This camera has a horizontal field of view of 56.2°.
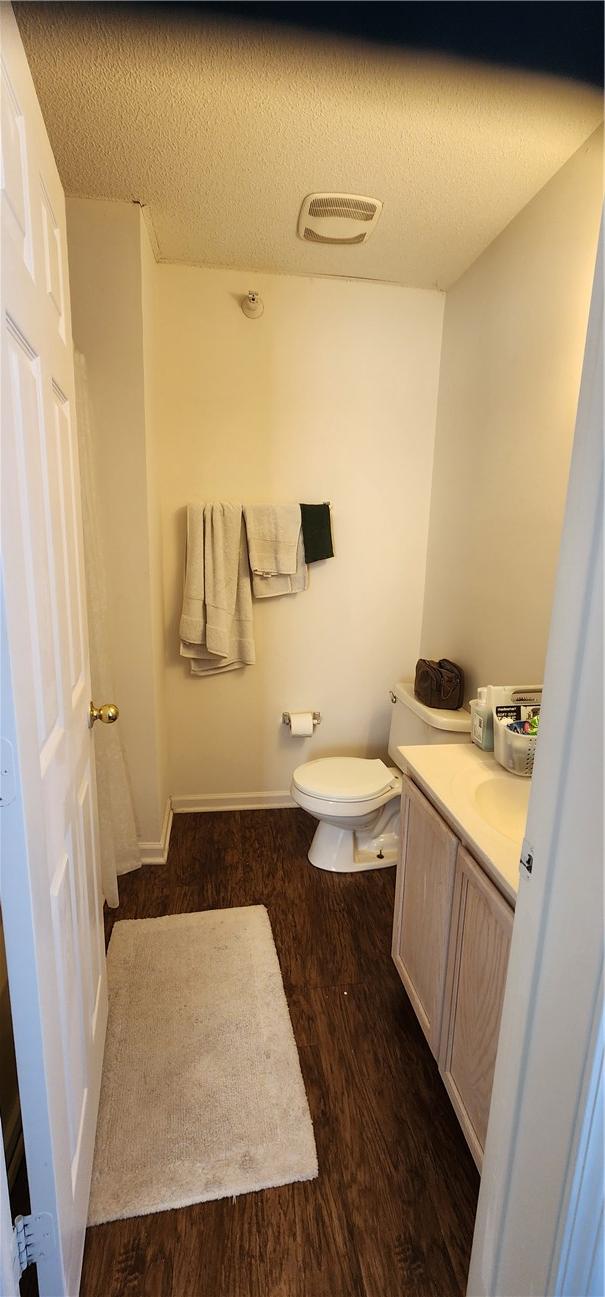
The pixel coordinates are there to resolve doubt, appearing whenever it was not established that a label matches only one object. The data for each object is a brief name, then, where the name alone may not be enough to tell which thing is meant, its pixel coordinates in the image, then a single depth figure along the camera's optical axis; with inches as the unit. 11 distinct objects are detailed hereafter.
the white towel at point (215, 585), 94.7
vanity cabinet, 43.5
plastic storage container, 56.4
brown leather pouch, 84.9
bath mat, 48.1
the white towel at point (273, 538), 96.2
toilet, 84.1
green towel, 98.4
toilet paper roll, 105.0
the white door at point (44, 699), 29.7
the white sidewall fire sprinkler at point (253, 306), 89.0
